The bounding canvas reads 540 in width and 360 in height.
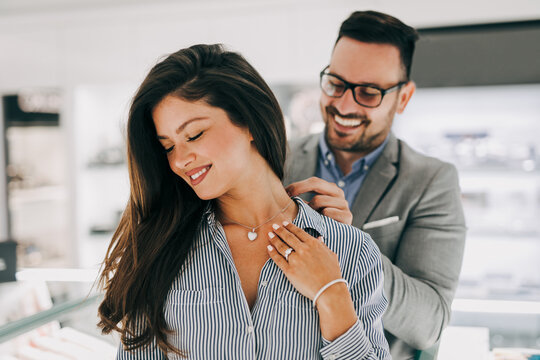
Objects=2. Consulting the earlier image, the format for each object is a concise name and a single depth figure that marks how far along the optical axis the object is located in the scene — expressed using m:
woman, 1.06
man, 1.55
